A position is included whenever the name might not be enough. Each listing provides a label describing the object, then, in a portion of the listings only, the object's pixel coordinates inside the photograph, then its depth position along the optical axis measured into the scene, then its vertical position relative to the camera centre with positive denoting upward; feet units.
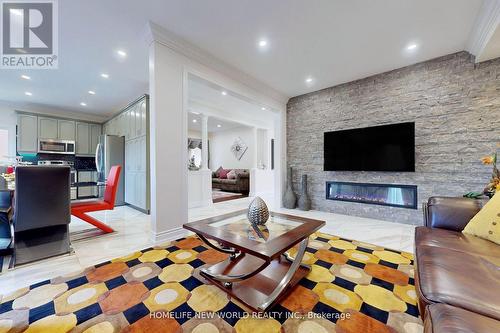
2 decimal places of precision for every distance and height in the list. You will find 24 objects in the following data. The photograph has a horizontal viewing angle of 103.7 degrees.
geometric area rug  3.78 -3.04
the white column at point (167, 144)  7.82 +0.98
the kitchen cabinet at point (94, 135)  19.47 +3.20
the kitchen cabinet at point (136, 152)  12.87 +1.10
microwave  16.65 +1.88
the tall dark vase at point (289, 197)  14.23 -2.20
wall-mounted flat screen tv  10.20 +1.04
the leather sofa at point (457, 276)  2.21 -1.69
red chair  8.52 -1.67
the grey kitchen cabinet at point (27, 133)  15.69 +2.81
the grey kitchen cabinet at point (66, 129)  17.61 +3.50
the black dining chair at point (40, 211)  6.32 -1.49
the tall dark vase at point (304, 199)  13.53 -2.24
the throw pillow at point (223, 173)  25.63 -0.80
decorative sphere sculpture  5.64 -1.35
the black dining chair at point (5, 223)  6.46 -2.01
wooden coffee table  4.21 -2.13
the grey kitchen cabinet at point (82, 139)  18.67 +2.79
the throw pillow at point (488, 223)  4.33 -1.31
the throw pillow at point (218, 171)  27.07 -0.62
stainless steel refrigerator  14.76 +0.81
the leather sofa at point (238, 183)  22.61 -1.88
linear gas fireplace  10.44 -1.58
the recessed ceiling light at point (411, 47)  8.67 +5.36
